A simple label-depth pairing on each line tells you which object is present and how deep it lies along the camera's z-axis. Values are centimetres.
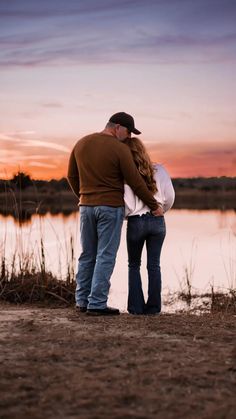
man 589
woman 610
